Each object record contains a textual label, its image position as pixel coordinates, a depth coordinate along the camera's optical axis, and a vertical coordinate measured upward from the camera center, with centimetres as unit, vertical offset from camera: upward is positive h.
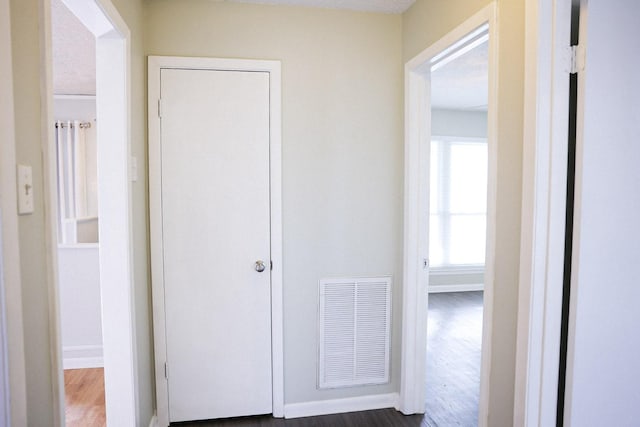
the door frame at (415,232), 228 -23
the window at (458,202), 541 -11
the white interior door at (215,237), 219 -26
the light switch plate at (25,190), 87 +1
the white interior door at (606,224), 124 -10
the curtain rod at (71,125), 424 +77
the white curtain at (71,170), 429 +27
